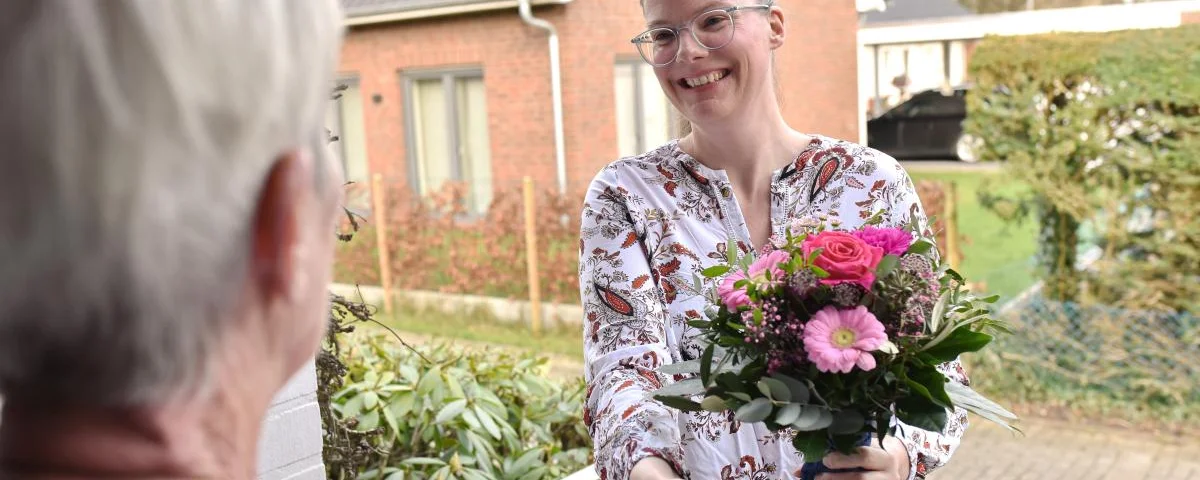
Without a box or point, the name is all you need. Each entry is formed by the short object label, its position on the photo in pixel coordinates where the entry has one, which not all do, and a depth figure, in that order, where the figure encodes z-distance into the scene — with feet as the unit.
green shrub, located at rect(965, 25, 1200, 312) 22.07
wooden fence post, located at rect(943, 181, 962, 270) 27.32
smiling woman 6.86
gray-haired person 2.44
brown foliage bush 31.37
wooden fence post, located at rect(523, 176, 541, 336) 31.35
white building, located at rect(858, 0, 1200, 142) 52.60
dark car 61.16
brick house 36.45
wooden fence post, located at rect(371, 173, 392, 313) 34.43
